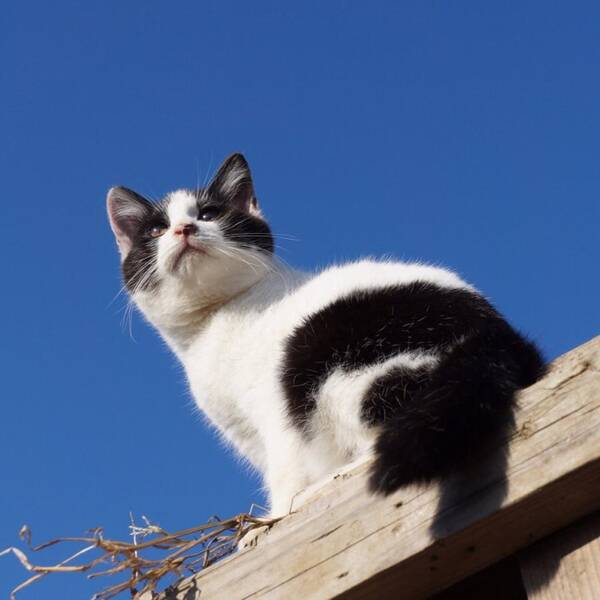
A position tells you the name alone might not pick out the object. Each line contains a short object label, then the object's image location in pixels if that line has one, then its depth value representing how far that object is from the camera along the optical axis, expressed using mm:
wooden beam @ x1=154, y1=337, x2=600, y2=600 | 966
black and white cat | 1014
